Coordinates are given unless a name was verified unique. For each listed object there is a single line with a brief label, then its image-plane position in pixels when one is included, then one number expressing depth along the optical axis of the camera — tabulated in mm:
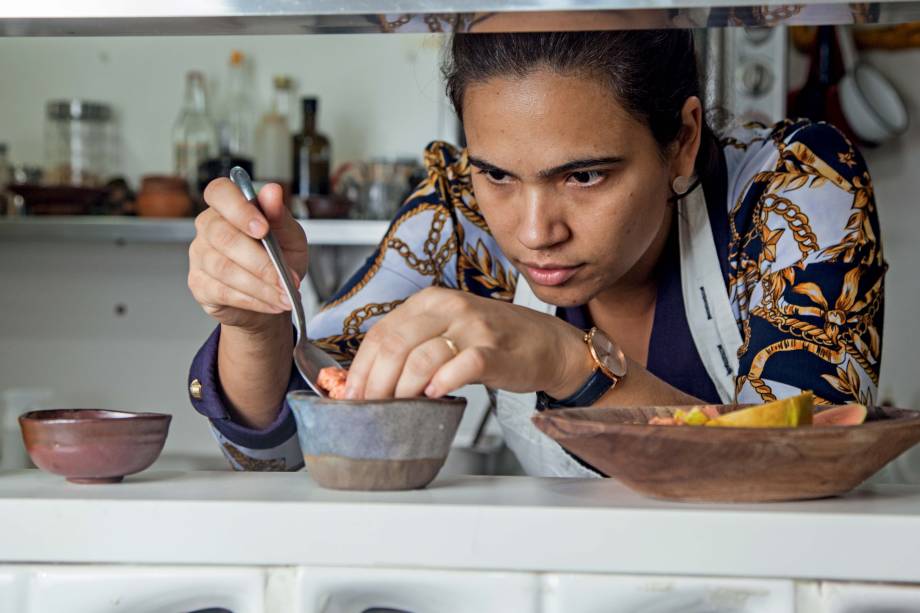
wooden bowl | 807
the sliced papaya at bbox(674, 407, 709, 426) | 893
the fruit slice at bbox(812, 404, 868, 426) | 902
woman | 1070
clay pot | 2838
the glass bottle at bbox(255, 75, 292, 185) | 3008
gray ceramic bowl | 851
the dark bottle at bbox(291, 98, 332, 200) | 2943
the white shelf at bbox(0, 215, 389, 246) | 2766
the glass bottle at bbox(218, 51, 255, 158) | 3070
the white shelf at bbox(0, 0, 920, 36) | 866
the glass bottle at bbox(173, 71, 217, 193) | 3029
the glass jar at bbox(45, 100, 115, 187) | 3053
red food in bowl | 974
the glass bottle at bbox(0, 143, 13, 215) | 2973
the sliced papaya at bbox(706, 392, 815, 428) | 850
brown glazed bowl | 901
